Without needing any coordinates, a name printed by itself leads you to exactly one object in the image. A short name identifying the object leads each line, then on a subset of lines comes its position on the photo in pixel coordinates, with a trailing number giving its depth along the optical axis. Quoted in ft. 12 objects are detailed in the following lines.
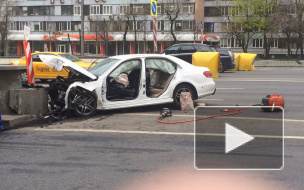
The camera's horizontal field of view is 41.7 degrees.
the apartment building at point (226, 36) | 221.87
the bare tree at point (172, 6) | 204.95
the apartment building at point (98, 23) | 224.12
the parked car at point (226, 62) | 85.76
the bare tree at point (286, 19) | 165.58
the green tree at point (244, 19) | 192.34
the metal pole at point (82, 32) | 101.81
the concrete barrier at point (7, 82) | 28.73
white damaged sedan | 30.55
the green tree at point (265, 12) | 189.98
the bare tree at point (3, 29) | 185.29
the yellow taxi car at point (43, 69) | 60.78
